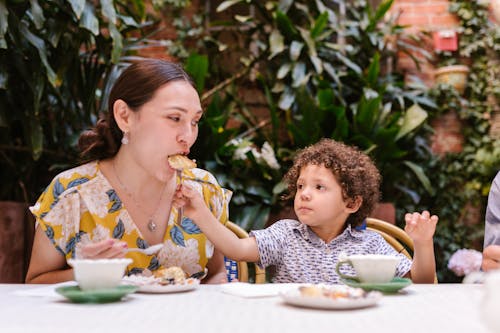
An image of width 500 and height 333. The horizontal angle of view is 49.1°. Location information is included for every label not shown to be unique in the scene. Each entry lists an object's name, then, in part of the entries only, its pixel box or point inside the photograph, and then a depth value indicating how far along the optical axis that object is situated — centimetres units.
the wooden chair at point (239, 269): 194
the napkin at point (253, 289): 113
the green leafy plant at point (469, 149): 511
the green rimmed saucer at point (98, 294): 100
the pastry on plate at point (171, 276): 123
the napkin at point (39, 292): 116
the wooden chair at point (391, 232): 200
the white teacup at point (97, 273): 105
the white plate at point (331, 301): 92
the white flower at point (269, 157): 403
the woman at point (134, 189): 171
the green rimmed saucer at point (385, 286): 118
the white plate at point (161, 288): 117
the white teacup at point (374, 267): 120
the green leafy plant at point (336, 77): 418
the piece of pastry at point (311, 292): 96
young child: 161
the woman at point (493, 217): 174
